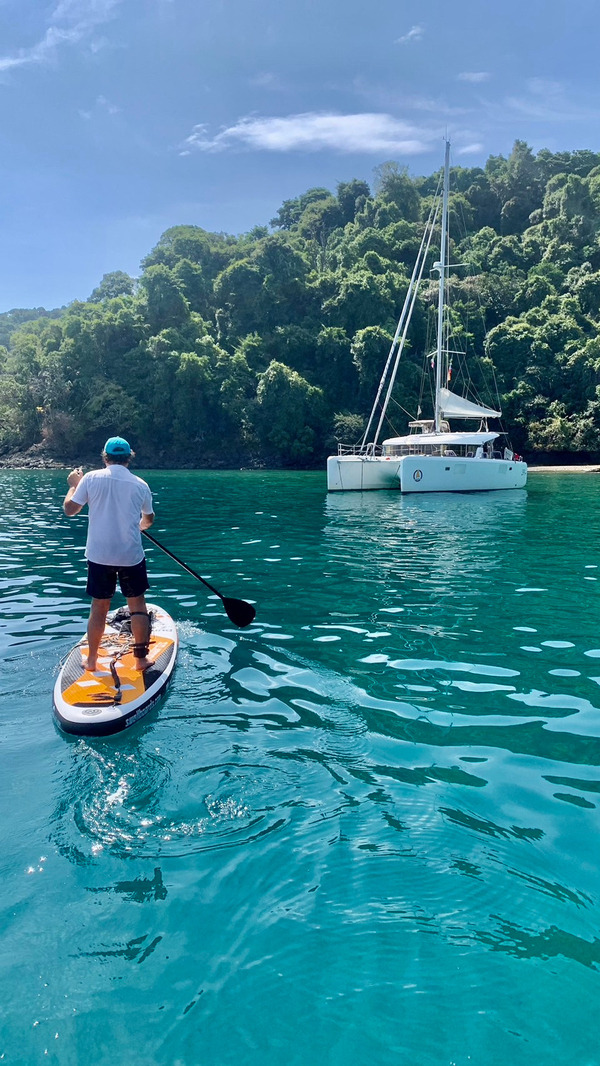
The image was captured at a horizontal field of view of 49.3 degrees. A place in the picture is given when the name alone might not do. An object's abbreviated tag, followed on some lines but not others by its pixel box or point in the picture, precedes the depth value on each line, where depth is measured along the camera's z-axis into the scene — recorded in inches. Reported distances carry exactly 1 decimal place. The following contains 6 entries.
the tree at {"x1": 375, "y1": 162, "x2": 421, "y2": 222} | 3063.5
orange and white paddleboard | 203.3
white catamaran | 1098.7
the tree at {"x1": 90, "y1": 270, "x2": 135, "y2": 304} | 3415.4
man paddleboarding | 231.5
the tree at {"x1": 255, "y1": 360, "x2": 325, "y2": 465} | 2063.2
